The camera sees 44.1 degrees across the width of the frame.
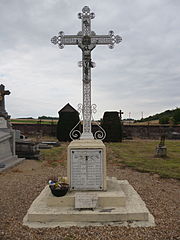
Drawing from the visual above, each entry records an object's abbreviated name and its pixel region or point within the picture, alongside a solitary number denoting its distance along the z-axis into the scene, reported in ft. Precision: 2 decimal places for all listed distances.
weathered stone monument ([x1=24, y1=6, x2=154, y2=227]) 12.70
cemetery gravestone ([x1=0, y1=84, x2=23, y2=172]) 31.60
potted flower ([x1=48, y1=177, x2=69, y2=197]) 13.98
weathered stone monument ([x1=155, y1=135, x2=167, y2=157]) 39.22
